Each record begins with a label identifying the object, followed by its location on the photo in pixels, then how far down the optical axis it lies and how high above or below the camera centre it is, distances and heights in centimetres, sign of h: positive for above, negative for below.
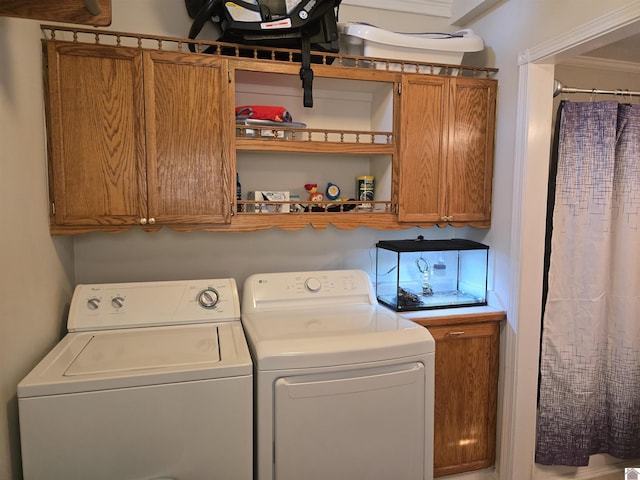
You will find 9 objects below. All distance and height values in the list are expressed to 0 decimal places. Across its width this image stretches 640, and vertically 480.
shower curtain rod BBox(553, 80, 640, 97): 202 +56
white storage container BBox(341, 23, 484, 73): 194 +76
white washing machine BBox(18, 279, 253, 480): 122 -65
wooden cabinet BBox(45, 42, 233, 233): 162 +25
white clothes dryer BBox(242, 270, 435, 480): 142 -71
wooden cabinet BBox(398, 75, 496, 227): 202 +26
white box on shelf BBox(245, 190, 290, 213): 193 +0
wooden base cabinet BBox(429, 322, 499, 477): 204 -98
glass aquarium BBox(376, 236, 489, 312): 214 -41
